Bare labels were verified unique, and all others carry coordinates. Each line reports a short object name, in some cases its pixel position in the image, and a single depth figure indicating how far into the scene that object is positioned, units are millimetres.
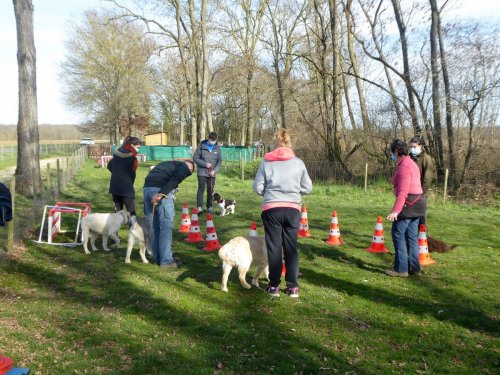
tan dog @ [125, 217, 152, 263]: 6598
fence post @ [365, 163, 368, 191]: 17825
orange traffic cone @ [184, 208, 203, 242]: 8219
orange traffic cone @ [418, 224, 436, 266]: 7055
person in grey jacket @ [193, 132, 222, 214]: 10242
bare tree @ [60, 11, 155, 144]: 40719
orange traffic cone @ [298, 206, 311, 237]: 8867
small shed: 50594
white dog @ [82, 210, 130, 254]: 7250
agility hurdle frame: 7707
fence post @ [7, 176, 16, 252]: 6869
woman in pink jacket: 5973
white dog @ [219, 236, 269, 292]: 5387
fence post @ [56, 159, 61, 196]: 13252
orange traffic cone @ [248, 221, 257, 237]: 6477
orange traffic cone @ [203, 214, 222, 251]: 7586
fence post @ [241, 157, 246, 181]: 21469
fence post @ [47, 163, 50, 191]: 11227
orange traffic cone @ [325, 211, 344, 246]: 8328
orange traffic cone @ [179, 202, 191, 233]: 8977
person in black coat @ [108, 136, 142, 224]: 7359
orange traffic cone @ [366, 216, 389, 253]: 7824
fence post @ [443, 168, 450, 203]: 15441
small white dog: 11130
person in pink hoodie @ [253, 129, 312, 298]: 4961
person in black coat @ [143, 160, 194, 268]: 6188
